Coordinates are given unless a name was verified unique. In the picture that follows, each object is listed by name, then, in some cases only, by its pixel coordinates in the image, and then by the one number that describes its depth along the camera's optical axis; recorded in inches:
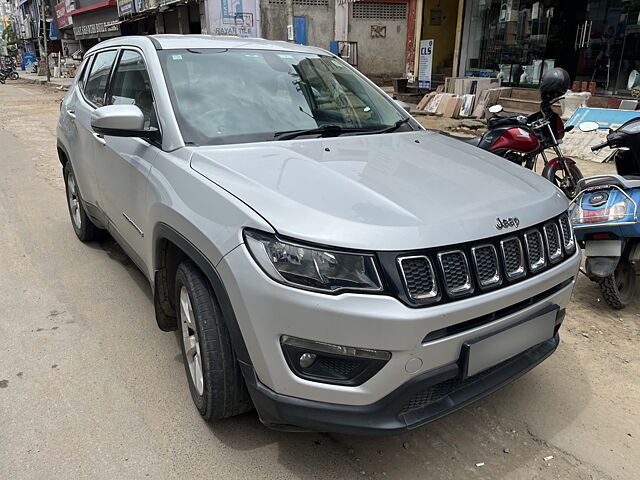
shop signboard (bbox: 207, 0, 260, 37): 823.7
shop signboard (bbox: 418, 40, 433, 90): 557.1
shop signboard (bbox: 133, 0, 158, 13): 981.9
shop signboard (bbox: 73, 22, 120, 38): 1306.5
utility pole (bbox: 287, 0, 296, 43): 568.8
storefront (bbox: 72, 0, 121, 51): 1293.1
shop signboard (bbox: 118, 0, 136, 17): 1098.7
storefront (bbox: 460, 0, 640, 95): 409.7
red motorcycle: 200.1
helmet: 204.7
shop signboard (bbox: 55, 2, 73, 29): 1657.2
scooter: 131.7
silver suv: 72.7
